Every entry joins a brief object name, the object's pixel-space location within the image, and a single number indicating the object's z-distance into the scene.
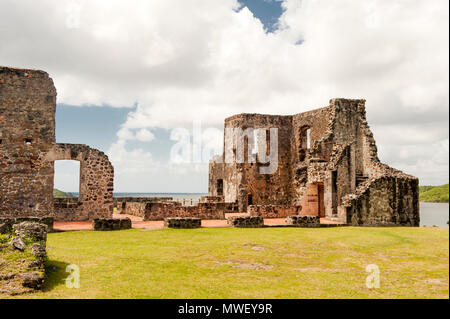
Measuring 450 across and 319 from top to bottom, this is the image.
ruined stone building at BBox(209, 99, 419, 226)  16.42
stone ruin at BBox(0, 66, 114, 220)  15.09
